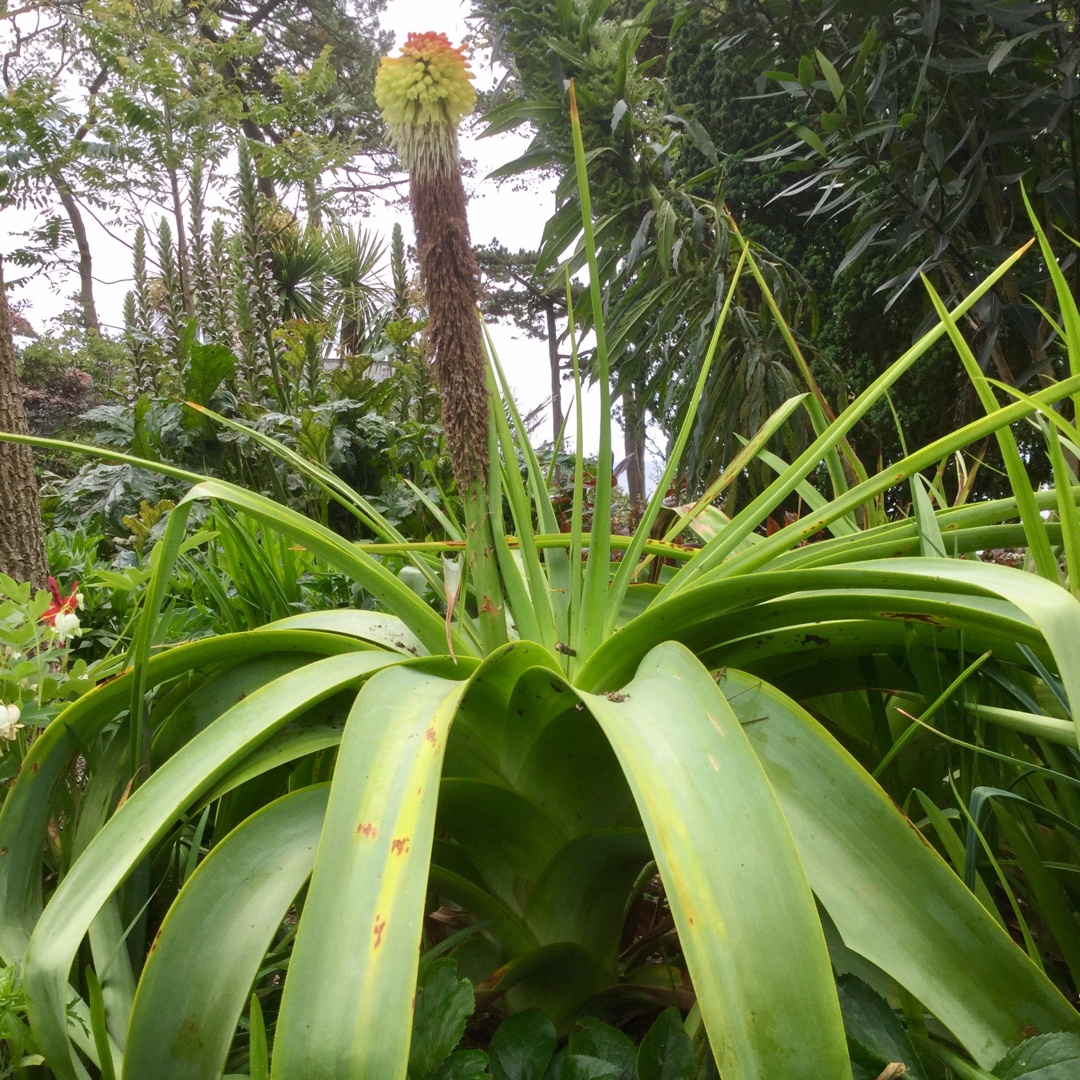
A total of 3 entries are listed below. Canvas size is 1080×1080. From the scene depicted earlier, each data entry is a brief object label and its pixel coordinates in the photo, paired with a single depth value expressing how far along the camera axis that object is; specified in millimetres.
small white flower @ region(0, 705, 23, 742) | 719
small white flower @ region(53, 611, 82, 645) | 876
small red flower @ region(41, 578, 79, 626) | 921
